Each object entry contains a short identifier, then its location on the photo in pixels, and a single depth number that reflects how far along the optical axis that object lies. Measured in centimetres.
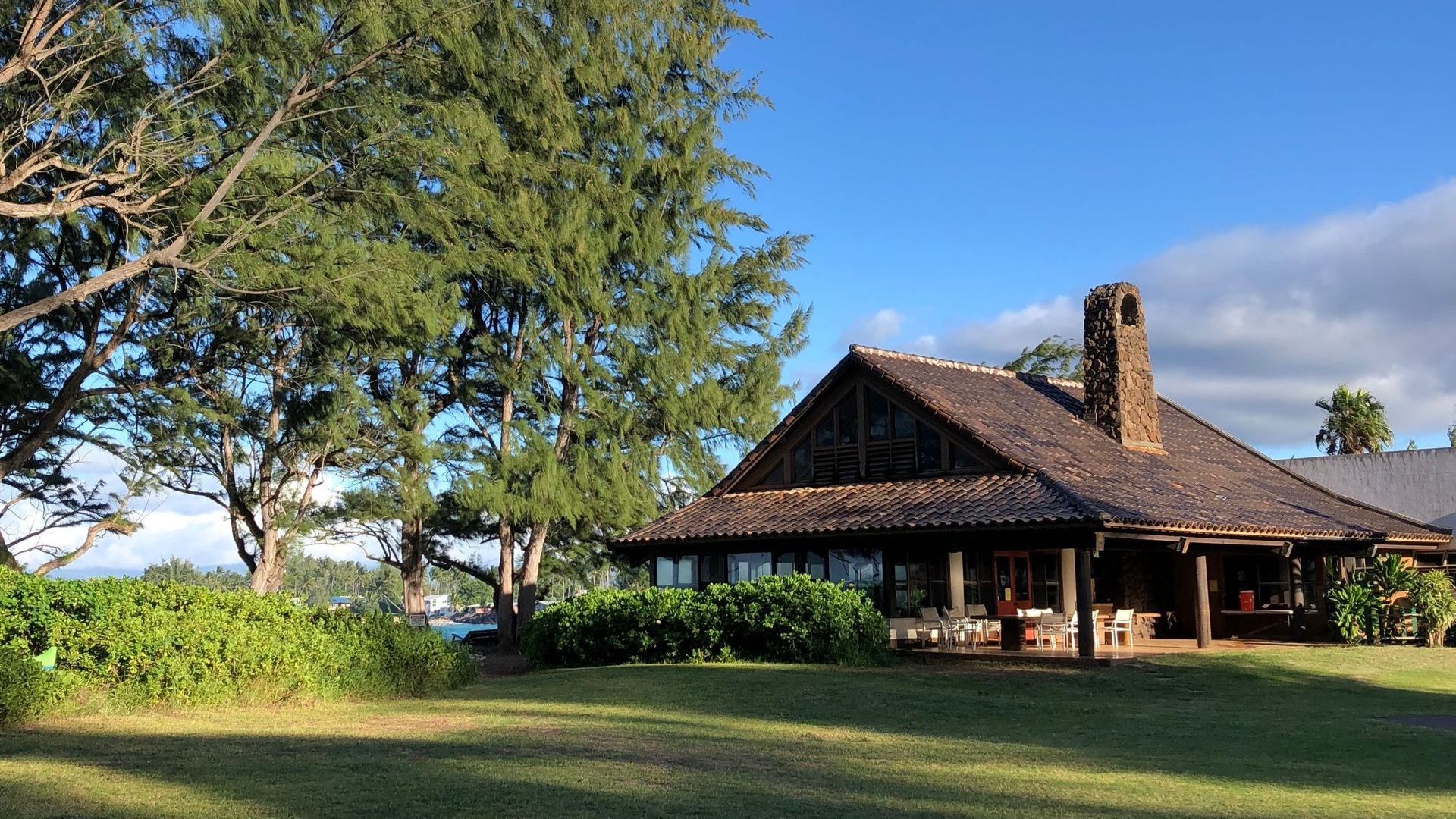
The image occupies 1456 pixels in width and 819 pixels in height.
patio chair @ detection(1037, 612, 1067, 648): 2050
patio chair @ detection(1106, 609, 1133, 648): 2081
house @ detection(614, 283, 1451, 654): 2000
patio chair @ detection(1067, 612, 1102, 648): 2100
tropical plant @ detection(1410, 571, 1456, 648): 2244
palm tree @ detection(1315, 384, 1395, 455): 5016
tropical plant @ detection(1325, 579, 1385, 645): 2267
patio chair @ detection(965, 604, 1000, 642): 2144
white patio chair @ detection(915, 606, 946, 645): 2059
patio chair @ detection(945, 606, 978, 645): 2091
